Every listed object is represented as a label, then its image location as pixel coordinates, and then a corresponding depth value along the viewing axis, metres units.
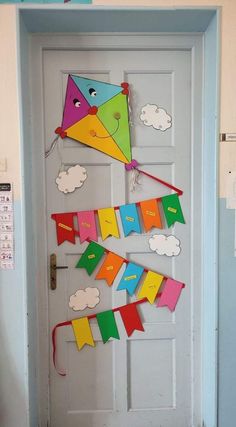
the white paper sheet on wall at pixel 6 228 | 1.59
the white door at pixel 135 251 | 1.74
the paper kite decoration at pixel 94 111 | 1.73
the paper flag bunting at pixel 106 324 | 1.79
